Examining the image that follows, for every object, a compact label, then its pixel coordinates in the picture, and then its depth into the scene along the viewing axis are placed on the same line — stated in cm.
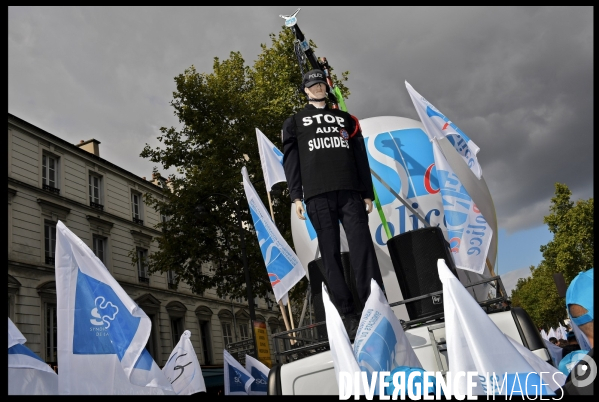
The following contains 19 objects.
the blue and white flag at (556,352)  398
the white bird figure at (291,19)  626
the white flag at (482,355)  210
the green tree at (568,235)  3772
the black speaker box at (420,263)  427
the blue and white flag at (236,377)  879
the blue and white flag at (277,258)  678
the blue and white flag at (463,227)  514
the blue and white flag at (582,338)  256
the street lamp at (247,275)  1728
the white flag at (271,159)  893
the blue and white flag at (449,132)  625
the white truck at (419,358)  307
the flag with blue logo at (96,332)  352
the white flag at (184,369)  647
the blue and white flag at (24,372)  330
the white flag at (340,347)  229
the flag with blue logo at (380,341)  246
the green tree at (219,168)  2112
